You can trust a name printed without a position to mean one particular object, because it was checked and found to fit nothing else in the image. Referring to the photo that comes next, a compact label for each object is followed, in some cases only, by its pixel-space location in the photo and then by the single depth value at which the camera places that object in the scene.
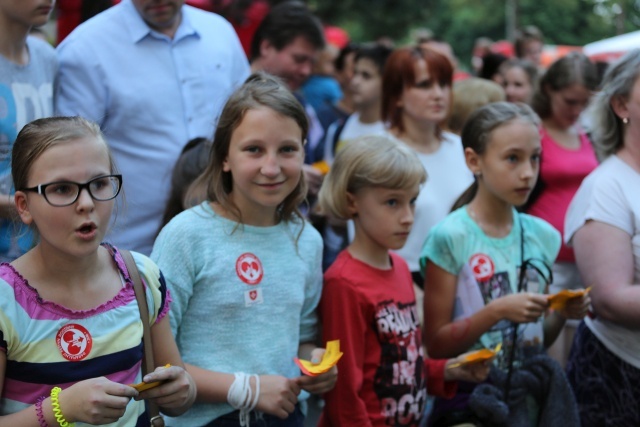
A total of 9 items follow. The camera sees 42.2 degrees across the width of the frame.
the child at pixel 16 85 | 2.98
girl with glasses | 2.18
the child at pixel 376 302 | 3.14
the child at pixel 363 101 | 6.35
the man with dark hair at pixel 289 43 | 5.24
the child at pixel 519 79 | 7.24
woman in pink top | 4.71
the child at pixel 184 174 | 3.53
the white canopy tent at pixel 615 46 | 13.60
